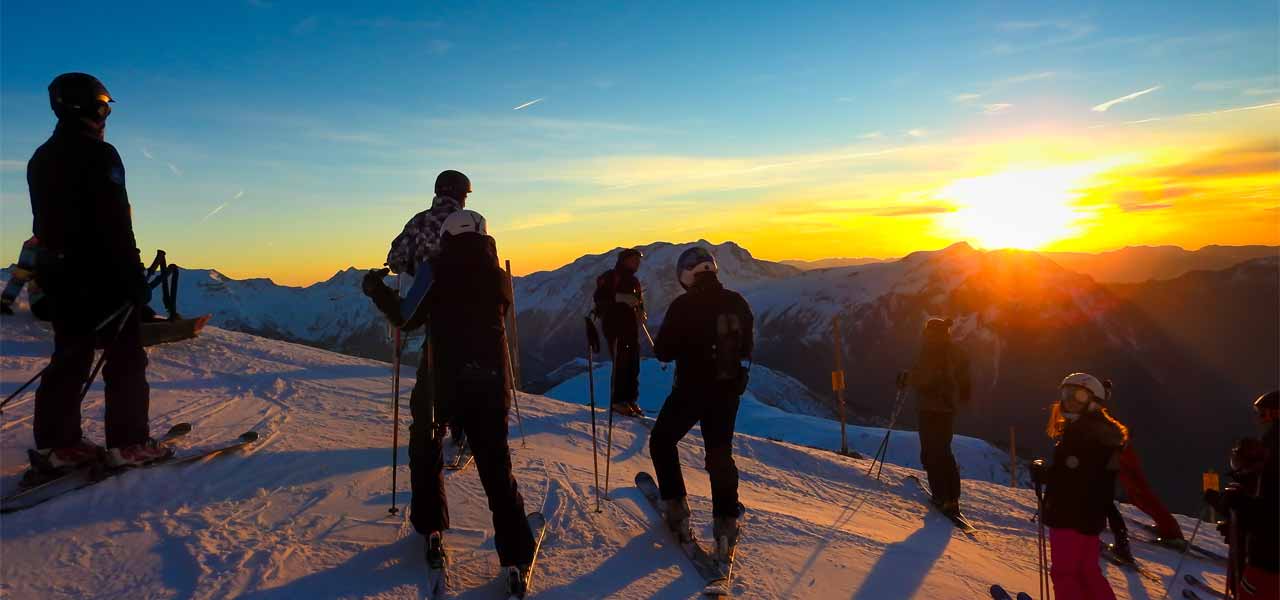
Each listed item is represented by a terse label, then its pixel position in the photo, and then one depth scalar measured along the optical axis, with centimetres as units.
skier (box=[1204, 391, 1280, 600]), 446
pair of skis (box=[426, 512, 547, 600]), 398
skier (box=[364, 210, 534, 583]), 386
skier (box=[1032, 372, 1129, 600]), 471
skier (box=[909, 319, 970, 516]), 806
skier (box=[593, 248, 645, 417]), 963
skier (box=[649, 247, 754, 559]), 491
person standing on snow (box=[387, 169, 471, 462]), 537
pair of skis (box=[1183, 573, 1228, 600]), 682
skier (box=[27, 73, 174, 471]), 459
